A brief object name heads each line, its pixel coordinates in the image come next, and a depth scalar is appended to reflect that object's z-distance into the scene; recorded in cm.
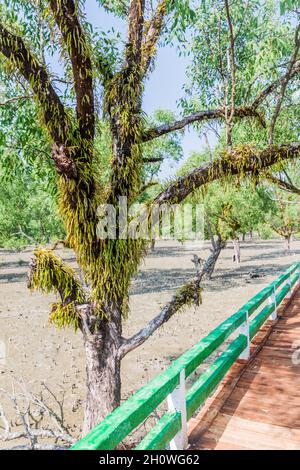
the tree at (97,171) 601
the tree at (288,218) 3988
